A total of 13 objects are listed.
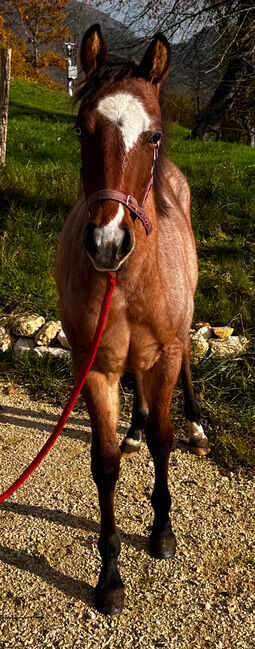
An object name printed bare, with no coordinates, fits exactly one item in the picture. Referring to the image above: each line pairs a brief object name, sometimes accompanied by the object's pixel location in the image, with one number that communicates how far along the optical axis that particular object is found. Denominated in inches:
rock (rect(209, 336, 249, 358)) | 173.3
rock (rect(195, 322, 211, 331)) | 186.2
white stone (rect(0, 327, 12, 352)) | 181.6
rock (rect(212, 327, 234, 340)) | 180.9
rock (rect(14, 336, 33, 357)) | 179.2
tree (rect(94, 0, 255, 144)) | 251.9
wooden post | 282.2
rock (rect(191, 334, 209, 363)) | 172.1
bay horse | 69.4
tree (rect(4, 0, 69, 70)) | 1466.5
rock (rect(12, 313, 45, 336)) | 181.2
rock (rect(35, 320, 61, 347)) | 180.4
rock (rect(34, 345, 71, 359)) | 176.9
